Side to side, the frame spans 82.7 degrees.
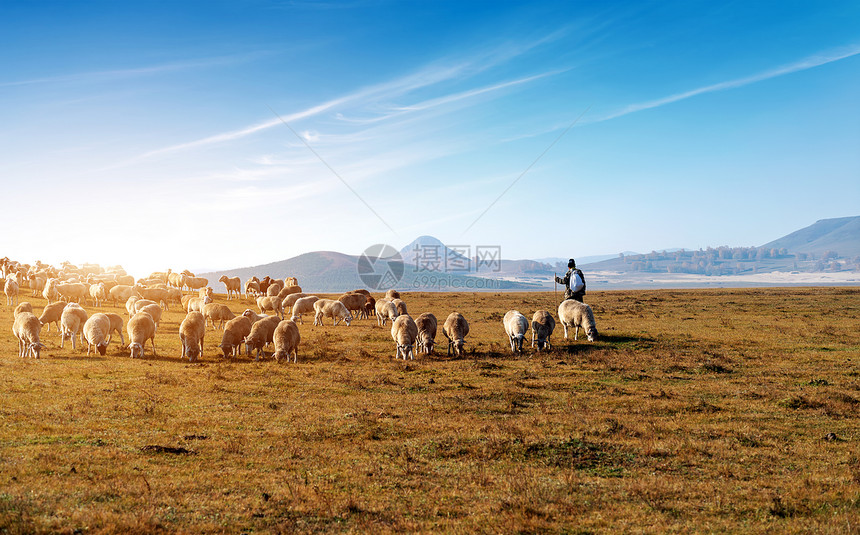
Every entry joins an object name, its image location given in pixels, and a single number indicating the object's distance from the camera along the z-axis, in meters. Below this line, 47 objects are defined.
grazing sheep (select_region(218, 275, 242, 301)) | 56.24
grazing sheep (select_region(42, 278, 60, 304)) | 41.38
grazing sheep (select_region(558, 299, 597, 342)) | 28.44
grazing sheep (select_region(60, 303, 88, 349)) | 25.53
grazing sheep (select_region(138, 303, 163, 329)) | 29.97
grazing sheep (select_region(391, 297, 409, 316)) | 37.19
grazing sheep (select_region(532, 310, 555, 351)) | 26.14
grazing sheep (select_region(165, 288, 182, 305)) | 45.47
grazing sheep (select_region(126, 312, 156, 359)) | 23.81
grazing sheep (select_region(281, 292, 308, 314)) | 44.42
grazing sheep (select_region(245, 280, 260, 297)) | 56.81
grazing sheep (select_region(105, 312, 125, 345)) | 26.44
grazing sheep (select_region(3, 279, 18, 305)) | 41.53
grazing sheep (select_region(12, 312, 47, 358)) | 22.60
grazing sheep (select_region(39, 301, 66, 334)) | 27.92
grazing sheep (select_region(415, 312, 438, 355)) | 25.62
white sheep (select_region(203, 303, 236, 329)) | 33.16
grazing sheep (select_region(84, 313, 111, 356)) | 23.72
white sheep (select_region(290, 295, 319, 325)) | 40.47
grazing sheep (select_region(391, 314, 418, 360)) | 24.72
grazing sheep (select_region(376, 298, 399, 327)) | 37.09
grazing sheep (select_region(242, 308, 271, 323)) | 28.56
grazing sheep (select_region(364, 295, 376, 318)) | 45.44
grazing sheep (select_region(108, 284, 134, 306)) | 42.53
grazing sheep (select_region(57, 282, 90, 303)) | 41.59
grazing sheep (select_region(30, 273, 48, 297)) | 46.97
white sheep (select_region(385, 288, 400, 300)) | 47.92
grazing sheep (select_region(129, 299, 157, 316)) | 32.16
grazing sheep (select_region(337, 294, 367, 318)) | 43.59
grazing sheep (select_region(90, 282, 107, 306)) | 42.47
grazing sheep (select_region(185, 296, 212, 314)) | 36.38
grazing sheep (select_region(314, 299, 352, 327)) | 39.25
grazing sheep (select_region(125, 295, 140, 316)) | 33.59
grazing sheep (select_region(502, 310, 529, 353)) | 25.73
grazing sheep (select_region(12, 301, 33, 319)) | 30.95
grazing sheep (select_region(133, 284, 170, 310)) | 42.31
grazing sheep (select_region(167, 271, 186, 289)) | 58.43
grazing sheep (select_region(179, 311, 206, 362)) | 23.78
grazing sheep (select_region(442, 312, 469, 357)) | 25.28
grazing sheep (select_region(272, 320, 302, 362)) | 23.77
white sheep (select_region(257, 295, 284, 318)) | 42.34
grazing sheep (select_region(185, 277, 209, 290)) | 58.78
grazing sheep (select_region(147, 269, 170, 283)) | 60.54
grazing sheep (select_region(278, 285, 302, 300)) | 49.88
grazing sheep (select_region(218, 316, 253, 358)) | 24.66
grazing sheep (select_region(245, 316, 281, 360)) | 24.30
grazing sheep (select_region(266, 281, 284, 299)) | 53.08
